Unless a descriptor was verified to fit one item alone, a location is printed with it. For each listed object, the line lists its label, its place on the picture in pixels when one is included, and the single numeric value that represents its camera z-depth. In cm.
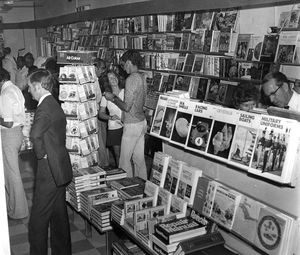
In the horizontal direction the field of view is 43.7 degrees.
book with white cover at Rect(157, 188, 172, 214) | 269
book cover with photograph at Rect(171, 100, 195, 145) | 252
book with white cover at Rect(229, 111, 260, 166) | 209
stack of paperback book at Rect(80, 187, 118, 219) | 362
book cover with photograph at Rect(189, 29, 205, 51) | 559
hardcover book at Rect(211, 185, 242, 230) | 220
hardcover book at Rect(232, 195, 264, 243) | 208
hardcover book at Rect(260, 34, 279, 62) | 439
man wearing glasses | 302
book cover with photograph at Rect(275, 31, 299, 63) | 413
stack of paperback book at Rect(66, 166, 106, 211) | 386
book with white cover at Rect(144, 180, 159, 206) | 283
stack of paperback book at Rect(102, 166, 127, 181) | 403
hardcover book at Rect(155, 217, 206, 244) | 237
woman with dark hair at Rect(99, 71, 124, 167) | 475
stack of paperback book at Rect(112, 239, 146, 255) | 300
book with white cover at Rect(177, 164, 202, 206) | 248
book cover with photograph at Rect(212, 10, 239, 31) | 507
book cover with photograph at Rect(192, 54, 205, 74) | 567
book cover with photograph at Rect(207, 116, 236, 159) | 222
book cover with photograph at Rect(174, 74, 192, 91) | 597
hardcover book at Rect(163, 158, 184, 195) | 264
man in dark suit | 289
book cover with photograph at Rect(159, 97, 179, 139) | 265
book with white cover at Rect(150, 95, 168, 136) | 275
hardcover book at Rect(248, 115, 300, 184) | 186
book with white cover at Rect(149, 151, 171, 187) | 275
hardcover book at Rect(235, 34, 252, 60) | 482
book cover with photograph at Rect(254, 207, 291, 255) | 191
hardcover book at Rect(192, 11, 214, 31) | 543
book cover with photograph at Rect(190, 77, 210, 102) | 564
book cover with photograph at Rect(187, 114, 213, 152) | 237
